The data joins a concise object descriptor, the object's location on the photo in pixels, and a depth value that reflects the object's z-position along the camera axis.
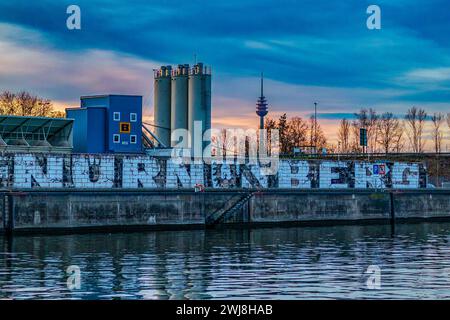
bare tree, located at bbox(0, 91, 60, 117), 170.00
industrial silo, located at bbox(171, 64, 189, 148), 151.62
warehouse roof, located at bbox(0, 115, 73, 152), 112.44
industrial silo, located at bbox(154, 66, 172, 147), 154.75
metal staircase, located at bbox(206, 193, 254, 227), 101.31
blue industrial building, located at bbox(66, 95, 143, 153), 115.56
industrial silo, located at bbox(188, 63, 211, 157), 149.88
